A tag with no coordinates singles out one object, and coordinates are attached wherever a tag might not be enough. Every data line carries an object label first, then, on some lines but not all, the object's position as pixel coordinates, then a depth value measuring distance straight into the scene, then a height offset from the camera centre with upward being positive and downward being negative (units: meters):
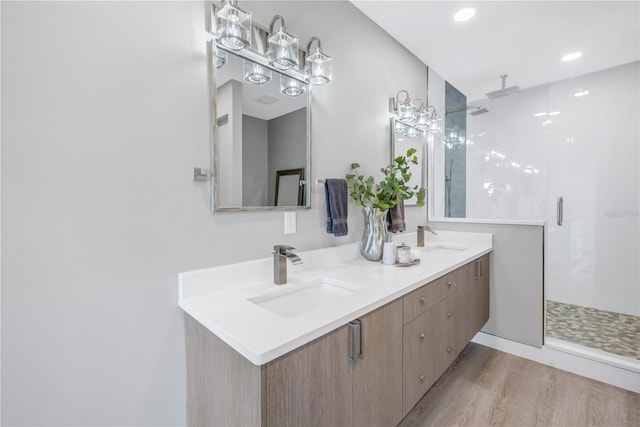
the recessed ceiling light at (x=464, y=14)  1.82 +1.22
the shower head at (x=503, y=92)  2.45 +0.95
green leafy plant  1.80 +0.08
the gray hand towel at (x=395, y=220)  2.09 -0.12
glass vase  1.81 -0.20
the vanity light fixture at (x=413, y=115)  2.25 +0.72
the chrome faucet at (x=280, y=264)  1.34 -0.28
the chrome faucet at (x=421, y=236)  2.42 -0.28
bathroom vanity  0.82 -0.48
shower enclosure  2.52 +0.19
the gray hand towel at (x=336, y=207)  1.65 -0.02
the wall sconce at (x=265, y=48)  1.17 +0.72
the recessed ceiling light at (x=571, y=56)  2.30 +1.18
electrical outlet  1.52 -0.10
